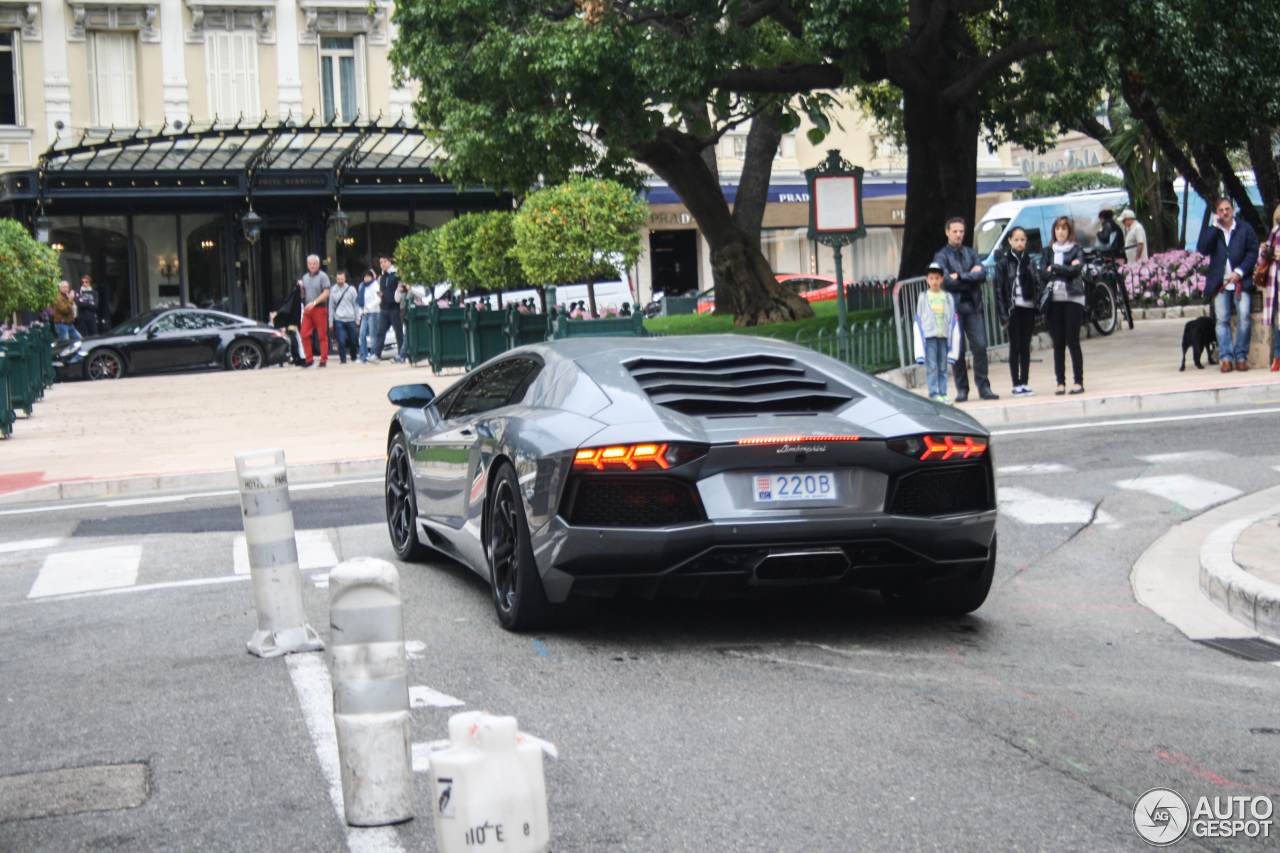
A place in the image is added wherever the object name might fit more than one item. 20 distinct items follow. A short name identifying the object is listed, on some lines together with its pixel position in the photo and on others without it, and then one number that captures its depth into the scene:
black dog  16.69
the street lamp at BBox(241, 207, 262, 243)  32.66
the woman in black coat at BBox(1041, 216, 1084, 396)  14.20
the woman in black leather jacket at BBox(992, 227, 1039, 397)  14.98
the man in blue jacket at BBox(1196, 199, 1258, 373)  15.41
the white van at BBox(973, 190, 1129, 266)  31.48
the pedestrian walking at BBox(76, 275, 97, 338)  31.80
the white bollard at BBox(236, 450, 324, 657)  6.14
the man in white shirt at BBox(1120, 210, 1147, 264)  26.08
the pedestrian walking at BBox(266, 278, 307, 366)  29.47
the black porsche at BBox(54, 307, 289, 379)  28.23
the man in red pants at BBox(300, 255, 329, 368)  27.91
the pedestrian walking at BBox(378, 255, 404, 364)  27.91
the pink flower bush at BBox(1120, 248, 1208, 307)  25.94
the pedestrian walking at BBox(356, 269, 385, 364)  28.83
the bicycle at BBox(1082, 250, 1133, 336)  22.25
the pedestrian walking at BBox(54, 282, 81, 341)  28.98
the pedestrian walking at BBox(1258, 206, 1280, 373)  15.20
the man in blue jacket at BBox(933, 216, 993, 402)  14.65
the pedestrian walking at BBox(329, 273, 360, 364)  28.45
